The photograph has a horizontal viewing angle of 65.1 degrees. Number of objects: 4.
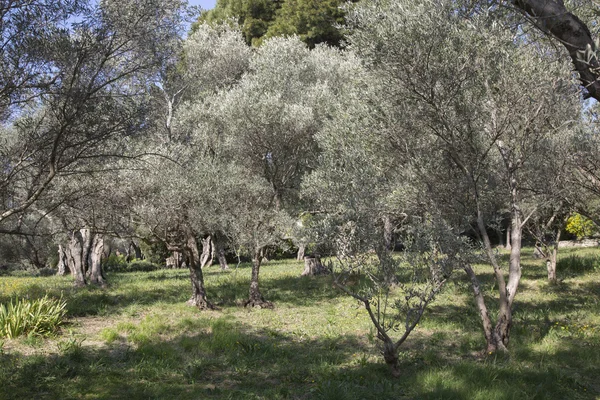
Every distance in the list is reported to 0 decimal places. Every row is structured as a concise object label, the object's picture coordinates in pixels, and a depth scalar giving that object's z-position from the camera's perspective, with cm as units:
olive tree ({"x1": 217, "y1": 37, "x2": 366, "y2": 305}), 1656
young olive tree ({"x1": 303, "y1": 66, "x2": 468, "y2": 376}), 873
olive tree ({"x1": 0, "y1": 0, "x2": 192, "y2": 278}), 768
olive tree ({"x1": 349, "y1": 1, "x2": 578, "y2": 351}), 984
